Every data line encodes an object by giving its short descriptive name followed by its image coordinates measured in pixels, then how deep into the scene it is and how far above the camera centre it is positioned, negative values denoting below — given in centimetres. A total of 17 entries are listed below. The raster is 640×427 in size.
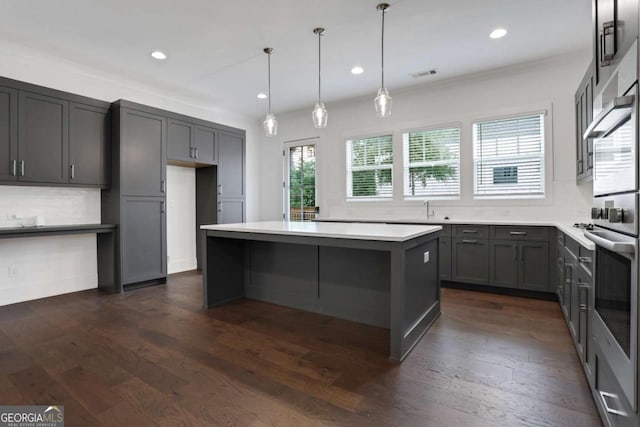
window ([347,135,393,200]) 550 +77
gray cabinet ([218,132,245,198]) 550 +82
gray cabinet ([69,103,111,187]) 396 +87
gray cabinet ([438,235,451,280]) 437 -63
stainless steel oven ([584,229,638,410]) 111 -38
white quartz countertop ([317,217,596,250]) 216 -14
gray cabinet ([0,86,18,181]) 341 +85
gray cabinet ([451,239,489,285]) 413 -64
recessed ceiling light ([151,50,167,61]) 393 +195
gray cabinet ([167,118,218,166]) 478 +108
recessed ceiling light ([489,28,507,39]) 346 +192
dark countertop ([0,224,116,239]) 336 -18
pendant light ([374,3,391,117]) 293 +99
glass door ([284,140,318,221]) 634 +63
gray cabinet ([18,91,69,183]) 356 +86
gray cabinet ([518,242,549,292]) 376 -65
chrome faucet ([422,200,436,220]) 502 -1
